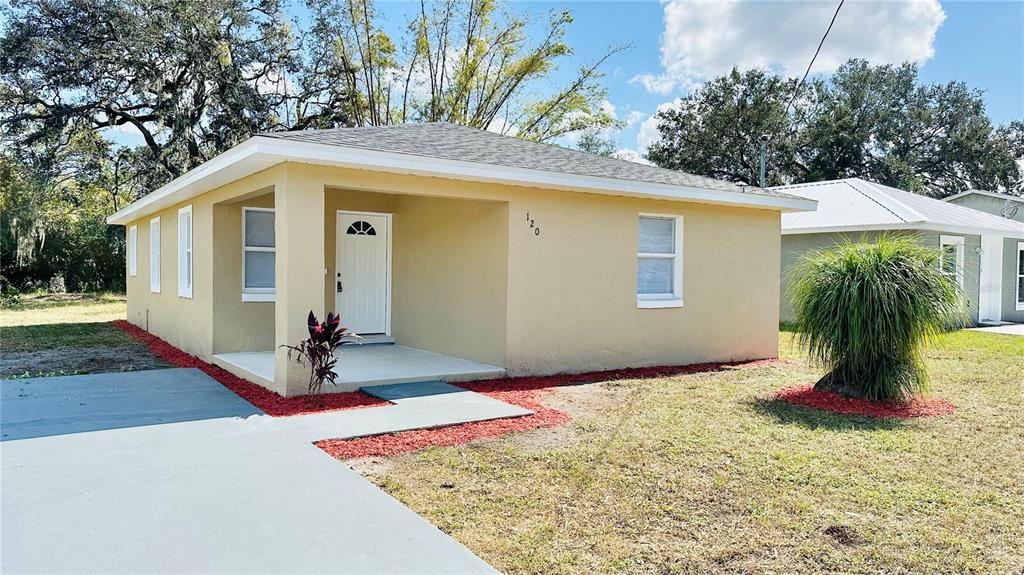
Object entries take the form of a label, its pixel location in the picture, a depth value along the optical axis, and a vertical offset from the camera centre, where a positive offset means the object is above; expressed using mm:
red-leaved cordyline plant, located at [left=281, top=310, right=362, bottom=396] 6441 -778
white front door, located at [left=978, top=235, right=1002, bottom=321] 16344 -85
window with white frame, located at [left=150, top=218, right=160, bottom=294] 12086 +230
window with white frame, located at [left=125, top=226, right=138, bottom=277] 14555 +349
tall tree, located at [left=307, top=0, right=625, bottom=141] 25141 +8066
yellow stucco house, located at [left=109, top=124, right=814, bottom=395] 6695 +247
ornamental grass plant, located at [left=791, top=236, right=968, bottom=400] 6520 -384
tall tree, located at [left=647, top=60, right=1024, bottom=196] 30719 +6797
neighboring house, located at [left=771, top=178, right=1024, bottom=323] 14586 +1006
